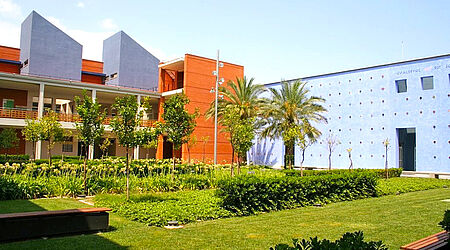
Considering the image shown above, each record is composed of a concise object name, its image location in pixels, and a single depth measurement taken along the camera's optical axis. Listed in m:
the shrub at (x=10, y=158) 20.18
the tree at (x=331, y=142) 31.23
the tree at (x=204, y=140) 32.41
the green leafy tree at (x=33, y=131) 21.12
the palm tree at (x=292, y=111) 29.38
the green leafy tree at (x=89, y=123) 12.73
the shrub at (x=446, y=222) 5.38
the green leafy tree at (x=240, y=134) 18.48
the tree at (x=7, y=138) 25.63
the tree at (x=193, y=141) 29.92
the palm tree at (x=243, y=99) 31.25
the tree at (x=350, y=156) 27.90
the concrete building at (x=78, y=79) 30.27
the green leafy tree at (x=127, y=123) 11.08
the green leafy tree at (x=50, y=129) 20.75
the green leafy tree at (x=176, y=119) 15.27
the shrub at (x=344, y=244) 3.54
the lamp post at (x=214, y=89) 27.99
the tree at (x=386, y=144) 26.02
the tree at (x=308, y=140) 18.80
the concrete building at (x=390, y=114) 26.19
